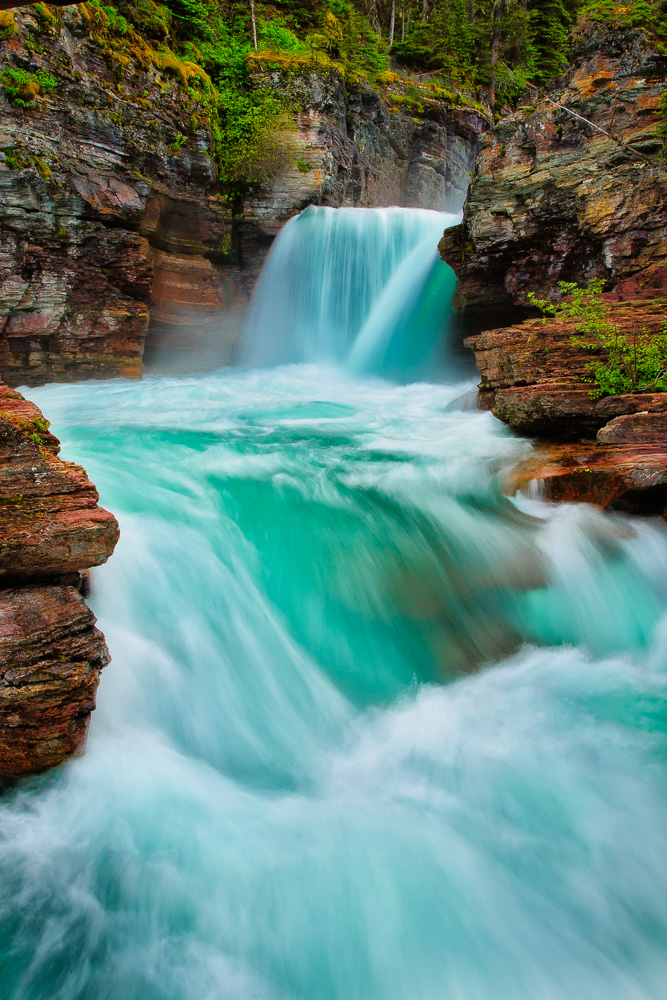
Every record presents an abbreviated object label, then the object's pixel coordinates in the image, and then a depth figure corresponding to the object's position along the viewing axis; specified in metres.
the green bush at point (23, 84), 9.77
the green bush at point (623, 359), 6.54
